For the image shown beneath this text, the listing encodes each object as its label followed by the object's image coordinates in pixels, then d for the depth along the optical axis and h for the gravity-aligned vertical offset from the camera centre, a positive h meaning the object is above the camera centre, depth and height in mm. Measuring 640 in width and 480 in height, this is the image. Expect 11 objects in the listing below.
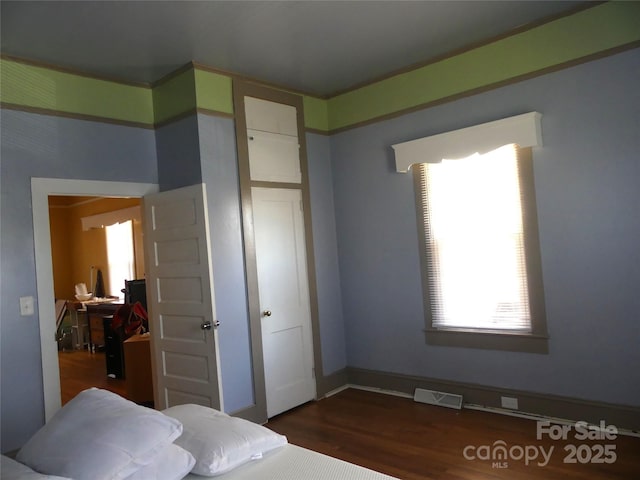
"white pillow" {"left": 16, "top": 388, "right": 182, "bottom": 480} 1614 -642
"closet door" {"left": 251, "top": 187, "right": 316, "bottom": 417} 3982 -396
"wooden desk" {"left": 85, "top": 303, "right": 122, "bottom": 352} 6883 -816
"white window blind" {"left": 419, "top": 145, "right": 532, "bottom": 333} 3537 -37
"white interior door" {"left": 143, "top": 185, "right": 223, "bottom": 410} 3393 -305
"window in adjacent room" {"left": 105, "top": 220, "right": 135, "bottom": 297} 7645 +178
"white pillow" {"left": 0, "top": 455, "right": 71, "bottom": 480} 1516 -686
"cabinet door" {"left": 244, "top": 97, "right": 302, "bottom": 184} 3977 +995
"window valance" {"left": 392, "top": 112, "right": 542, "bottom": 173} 3348 +761
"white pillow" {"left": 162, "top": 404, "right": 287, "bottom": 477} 1834 -768
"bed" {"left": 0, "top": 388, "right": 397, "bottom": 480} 1633 -707
